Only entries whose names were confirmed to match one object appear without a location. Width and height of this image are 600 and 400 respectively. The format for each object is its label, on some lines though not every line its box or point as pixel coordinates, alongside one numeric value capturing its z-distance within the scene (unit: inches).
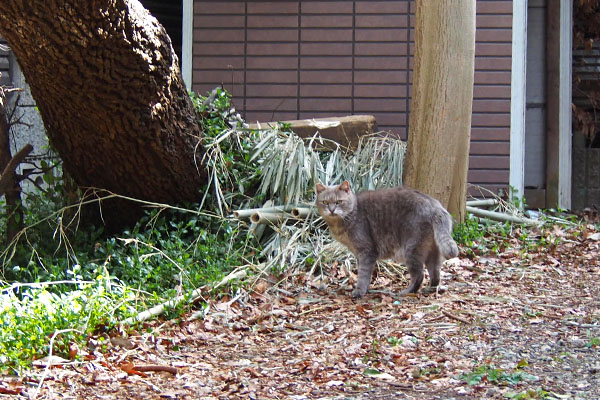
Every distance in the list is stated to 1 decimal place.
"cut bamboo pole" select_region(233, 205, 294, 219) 256.7
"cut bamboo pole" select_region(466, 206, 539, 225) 308.0
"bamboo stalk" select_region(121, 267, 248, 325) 189.3
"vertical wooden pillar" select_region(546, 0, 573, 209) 398.3
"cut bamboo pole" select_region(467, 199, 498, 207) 321.6
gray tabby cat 224.4
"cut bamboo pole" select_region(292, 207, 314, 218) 261.3
